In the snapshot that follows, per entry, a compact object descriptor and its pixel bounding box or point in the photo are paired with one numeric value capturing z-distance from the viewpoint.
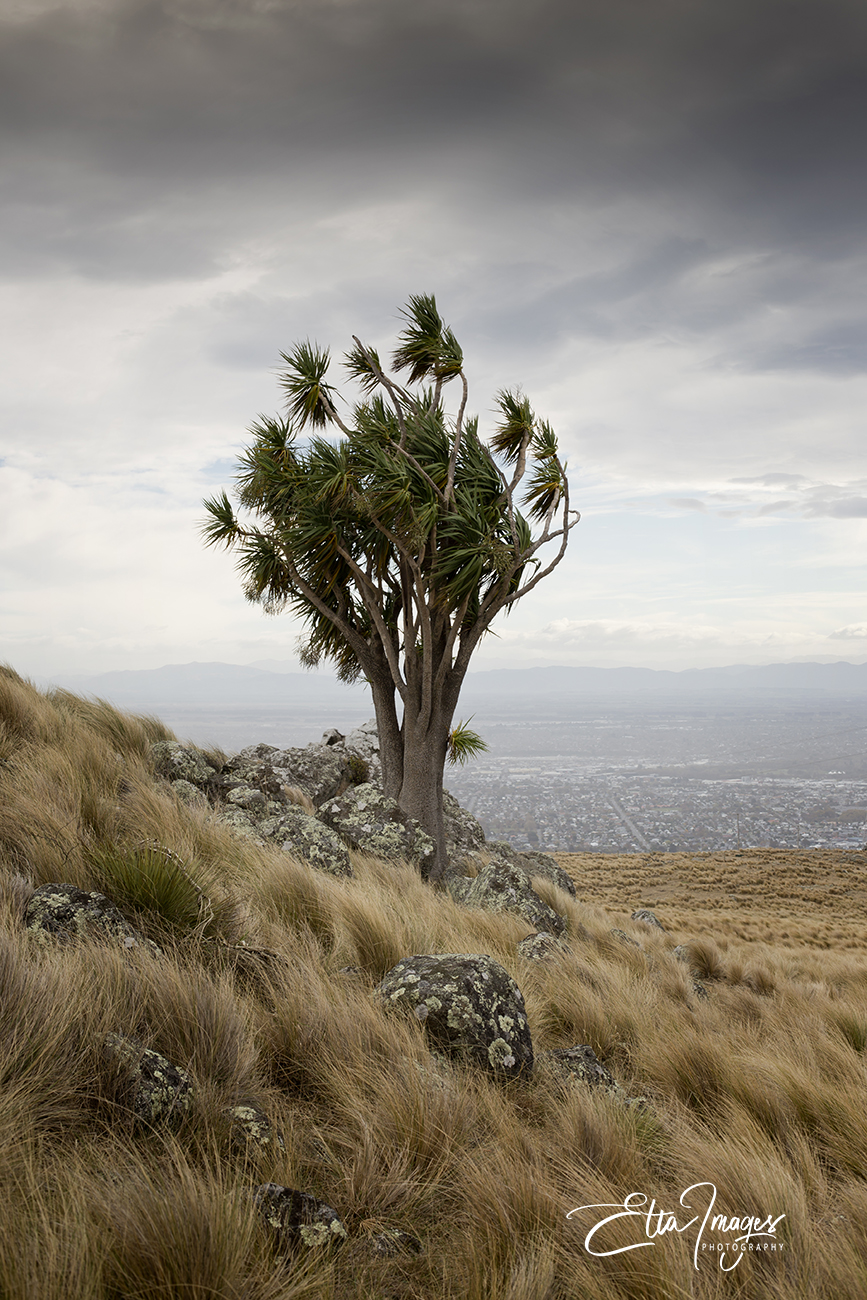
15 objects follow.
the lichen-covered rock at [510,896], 7.66
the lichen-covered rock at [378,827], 8.80
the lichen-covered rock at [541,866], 12.22
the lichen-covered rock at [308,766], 12.49
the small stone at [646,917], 12.44
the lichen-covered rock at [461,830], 13.61
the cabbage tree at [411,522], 10.14
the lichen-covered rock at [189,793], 8.23
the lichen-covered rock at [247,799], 8.73
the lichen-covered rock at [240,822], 7.05
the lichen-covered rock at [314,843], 7.06
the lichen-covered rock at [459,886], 8.61
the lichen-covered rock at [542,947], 5.46
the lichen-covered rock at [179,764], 9.40
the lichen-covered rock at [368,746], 14.81
